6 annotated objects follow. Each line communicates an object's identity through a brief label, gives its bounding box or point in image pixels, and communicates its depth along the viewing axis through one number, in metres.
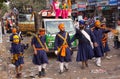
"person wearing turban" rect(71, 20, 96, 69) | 6.07
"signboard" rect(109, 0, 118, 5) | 16.85
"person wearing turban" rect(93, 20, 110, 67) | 6.48
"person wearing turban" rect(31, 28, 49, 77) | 5.62
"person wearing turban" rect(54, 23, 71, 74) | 5.90
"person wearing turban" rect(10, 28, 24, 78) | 5.68
